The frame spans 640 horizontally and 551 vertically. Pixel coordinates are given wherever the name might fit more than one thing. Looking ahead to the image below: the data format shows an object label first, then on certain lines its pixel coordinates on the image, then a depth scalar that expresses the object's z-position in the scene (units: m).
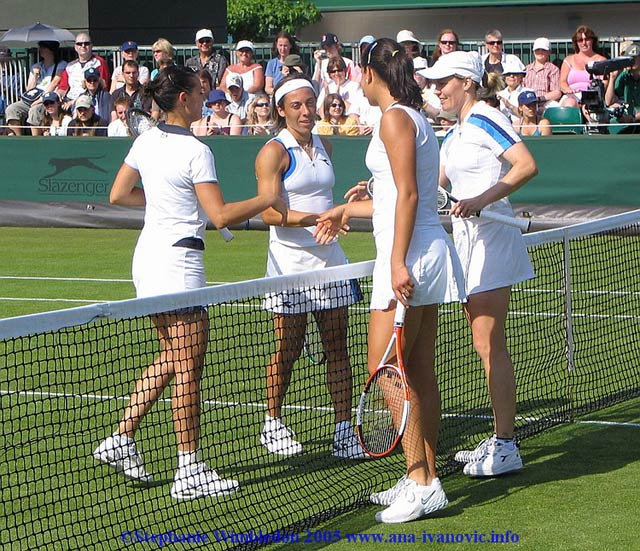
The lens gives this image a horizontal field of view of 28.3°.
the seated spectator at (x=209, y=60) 20.23
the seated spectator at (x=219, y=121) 18.47
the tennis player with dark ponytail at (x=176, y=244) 6.26
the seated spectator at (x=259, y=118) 18.17
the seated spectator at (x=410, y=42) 17.66
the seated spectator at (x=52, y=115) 19.81
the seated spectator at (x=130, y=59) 20.16
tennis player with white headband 6.95
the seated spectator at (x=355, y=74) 18.88
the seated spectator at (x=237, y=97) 19.09
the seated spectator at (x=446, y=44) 17.44
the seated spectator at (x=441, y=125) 16.83
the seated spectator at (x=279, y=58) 19.28
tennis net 5.63
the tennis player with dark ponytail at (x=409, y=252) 5.53
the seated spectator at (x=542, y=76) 18.02
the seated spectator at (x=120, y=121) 18.73
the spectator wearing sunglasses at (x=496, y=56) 17.69
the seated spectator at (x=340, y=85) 18.42
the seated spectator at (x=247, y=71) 19.30
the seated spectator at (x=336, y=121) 17.64
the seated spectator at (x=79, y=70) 20.86
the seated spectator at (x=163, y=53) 19.36
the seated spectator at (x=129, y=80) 19.53
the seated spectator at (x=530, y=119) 16.70
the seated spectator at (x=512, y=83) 17.33
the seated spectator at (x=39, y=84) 20.17
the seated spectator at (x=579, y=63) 17.87
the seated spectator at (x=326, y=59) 18.84
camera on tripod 16.67
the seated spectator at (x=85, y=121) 19.22
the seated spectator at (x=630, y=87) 16.91
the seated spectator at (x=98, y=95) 19.97
